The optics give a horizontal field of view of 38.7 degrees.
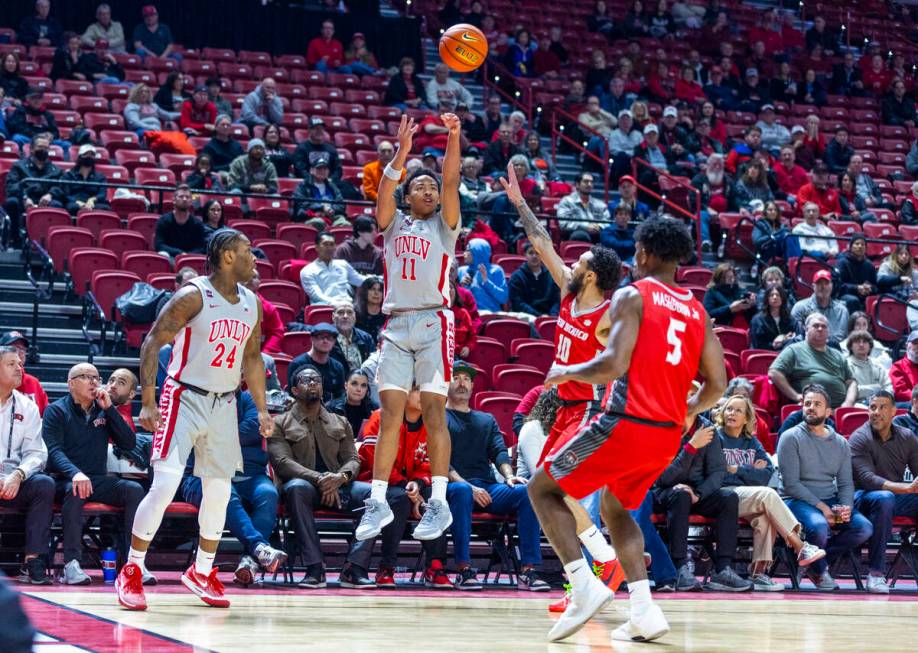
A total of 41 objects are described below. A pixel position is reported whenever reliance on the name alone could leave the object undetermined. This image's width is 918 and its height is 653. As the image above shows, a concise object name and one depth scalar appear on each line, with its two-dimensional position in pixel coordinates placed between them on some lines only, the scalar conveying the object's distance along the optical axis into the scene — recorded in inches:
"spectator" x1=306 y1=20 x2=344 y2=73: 775.1
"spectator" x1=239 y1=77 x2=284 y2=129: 679.7
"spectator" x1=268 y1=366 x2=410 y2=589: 347.3
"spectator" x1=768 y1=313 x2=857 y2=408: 474.3
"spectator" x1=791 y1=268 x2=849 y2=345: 530.3
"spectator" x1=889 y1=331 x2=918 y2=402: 486.9
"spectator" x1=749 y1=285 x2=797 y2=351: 527.2
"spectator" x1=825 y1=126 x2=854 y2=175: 794.2
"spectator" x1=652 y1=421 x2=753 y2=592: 377.4
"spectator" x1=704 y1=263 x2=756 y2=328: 531.8
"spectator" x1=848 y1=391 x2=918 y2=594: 404.8
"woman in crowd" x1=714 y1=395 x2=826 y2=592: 387.5
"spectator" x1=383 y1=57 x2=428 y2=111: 746.2
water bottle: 334.6
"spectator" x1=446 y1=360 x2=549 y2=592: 370.9
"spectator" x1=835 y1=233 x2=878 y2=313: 589.6
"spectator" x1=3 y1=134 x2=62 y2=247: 520.4
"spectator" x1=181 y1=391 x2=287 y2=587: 328.8
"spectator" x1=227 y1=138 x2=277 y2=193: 575.8
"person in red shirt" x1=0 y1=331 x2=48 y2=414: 372.5
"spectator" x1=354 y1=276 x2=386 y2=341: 456.1
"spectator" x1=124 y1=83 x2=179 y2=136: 639.1
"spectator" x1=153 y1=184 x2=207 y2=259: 496.1
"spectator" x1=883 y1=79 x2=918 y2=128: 898.7
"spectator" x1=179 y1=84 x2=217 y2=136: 653.3
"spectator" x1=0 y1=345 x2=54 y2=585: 326.0
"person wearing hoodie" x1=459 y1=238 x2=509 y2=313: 512.7
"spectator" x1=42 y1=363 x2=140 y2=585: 342.3
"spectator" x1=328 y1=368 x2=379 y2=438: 395.2
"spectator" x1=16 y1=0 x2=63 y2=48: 705.0
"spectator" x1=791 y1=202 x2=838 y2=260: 636.1
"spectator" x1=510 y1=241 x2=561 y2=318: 522.0
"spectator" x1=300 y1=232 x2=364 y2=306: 482.9
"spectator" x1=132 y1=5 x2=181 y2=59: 726.5
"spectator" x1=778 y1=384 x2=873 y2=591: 402.6
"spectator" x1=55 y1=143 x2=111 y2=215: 533.8
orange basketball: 364.2
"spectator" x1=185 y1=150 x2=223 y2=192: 559.8
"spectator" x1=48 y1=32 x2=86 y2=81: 681.0
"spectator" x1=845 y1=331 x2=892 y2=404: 493.4
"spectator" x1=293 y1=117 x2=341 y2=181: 617.0
